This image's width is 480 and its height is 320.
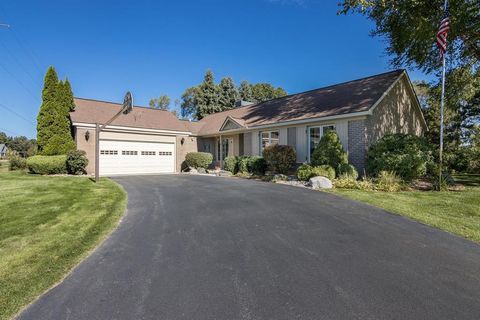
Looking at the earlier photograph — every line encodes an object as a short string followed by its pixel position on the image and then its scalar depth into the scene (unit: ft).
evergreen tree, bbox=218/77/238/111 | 124.77
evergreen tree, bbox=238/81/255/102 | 134.46
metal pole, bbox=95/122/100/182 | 41.06
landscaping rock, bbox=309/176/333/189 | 33.58
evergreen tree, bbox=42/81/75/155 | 53.52
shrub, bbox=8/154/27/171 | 60.95
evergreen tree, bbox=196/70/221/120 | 121.60
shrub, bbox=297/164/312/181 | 39.01
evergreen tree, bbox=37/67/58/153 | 53.31
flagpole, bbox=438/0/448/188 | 32.28
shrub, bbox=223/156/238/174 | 57.26
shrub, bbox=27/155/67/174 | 48.74
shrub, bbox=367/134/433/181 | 34.01
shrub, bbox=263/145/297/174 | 46.26
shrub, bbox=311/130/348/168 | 39.11
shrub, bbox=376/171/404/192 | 32.01
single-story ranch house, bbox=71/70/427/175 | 42.27
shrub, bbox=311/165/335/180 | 37.01
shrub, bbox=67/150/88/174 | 50.06
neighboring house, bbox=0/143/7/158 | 207.12
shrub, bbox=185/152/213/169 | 64.95
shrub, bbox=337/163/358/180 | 36.88
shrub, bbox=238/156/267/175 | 51.34
